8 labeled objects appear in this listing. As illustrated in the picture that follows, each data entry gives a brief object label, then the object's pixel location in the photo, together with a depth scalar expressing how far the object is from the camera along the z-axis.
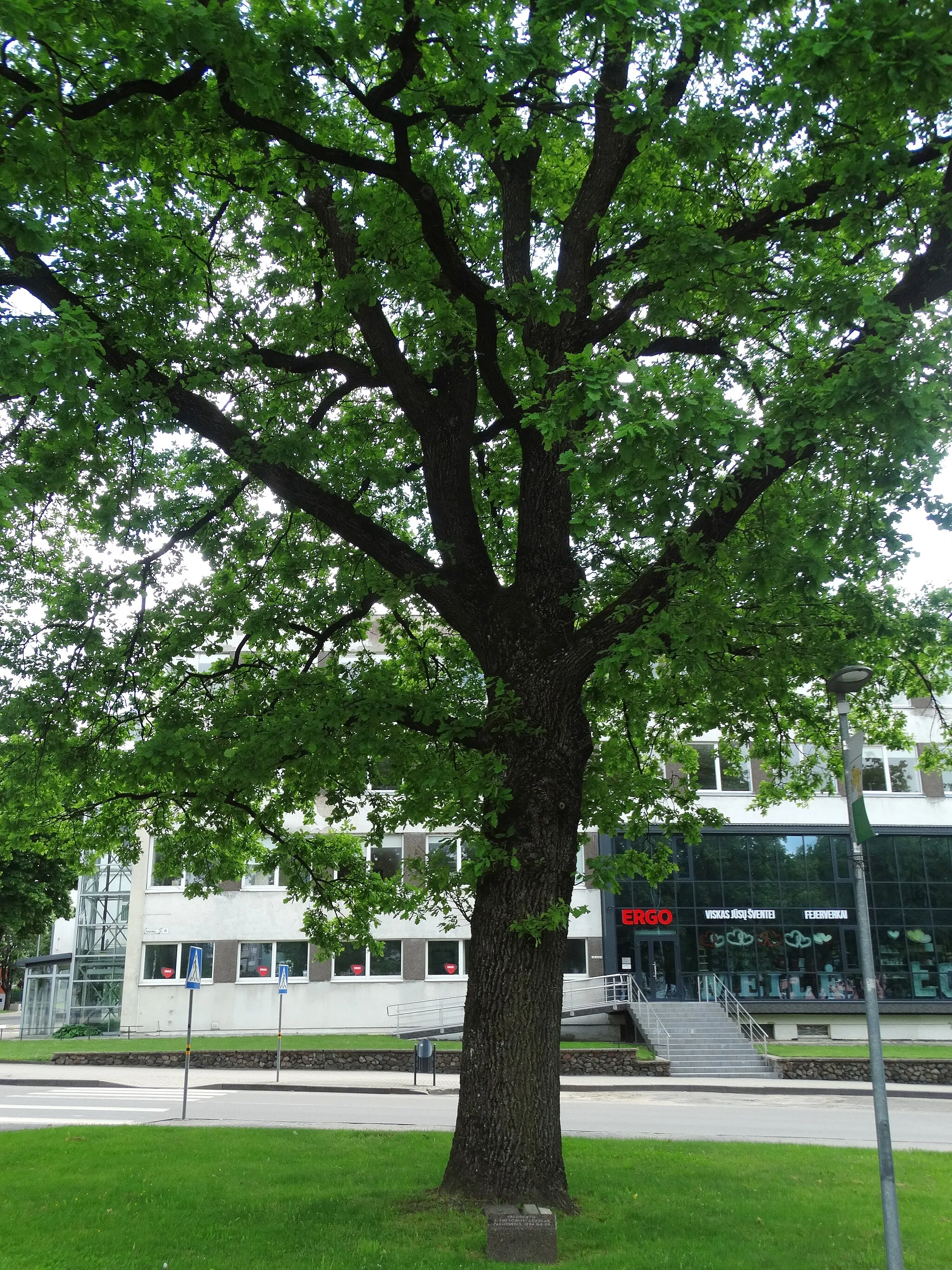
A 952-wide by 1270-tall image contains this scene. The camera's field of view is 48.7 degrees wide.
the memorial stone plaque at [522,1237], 6.87
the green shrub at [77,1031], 33.91
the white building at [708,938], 32.28
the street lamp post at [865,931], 6.36
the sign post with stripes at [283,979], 23.11
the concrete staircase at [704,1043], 24.86
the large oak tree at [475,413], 6.82
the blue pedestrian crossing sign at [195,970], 18.23
